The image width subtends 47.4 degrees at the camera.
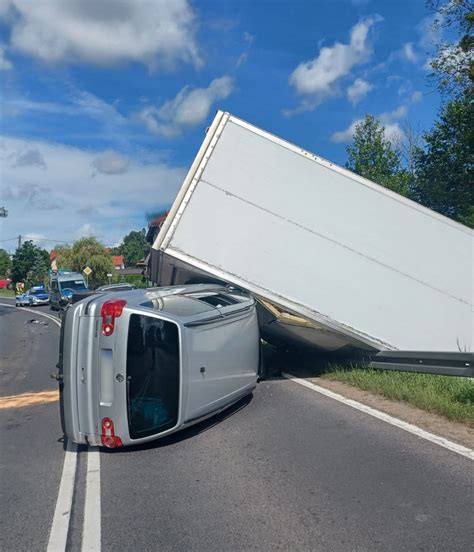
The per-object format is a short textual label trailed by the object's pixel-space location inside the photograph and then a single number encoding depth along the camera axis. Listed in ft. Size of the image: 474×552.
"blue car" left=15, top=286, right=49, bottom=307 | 147.23
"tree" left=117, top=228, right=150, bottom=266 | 467.11
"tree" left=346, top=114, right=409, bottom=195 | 95.54
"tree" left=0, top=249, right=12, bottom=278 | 398.15
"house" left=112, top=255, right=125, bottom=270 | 419.95
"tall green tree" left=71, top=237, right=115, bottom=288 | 207.82
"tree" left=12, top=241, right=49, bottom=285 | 261.44
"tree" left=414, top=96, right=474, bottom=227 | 79.51
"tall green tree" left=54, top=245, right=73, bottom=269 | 218.46
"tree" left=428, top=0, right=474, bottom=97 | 56.85
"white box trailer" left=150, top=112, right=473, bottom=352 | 21.63
